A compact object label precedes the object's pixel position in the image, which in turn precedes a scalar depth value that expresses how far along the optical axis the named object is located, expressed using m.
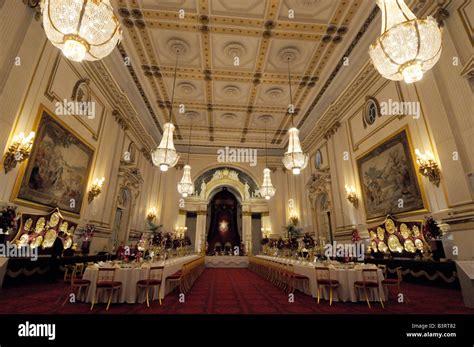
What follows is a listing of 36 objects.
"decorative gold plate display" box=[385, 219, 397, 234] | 5.83
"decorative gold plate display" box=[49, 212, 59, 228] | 5.16
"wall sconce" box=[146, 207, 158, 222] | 11.62
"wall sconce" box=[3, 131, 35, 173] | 4.15
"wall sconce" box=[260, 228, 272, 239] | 13.45
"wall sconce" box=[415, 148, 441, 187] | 4.84
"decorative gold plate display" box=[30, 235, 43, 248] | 4.73
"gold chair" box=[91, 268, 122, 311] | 3.35
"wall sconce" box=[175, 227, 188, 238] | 13.14
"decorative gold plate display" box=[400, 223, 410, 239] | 5.49
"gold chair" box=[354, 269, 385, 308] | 3.63
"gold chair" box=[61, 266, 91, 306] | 3.44
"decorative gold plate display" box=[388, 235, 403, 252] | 5.72
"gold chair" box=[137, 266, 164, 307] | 3.66
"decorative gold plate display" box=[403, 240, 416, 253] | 5.35
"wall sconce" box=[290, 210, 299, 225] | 12.73
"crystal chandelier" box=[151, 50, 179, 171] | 5.47
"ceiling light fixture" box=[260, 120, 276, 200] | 9.10
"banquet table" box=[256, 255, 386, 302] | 3.88
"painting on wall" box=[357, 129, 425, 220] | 5.58
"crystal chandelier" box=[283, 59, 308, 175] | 6.02
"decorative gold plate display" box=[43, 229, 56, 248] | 5.04
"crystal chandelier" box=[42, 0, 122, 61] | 2.40
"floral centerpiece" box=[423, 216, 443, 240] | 4.66
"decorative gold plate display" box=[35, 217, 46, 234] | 4.82
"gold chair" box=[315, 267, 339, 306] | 3.80
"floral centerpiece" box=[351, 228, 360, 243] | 6.14
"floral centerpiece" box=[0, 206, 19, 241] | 3.82
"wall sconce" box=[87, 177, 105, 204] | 6.86
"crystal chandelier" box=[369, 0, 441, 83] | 2.72
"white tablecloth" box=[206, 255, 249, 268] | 11.63
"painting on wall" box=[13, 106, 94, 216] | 4.76
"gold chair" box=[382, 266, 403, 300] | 3.72
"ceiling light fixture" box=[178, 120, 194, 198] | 8.57
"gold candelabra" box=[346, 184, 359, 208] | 7.69
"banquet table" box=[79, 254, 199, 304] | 3.62
